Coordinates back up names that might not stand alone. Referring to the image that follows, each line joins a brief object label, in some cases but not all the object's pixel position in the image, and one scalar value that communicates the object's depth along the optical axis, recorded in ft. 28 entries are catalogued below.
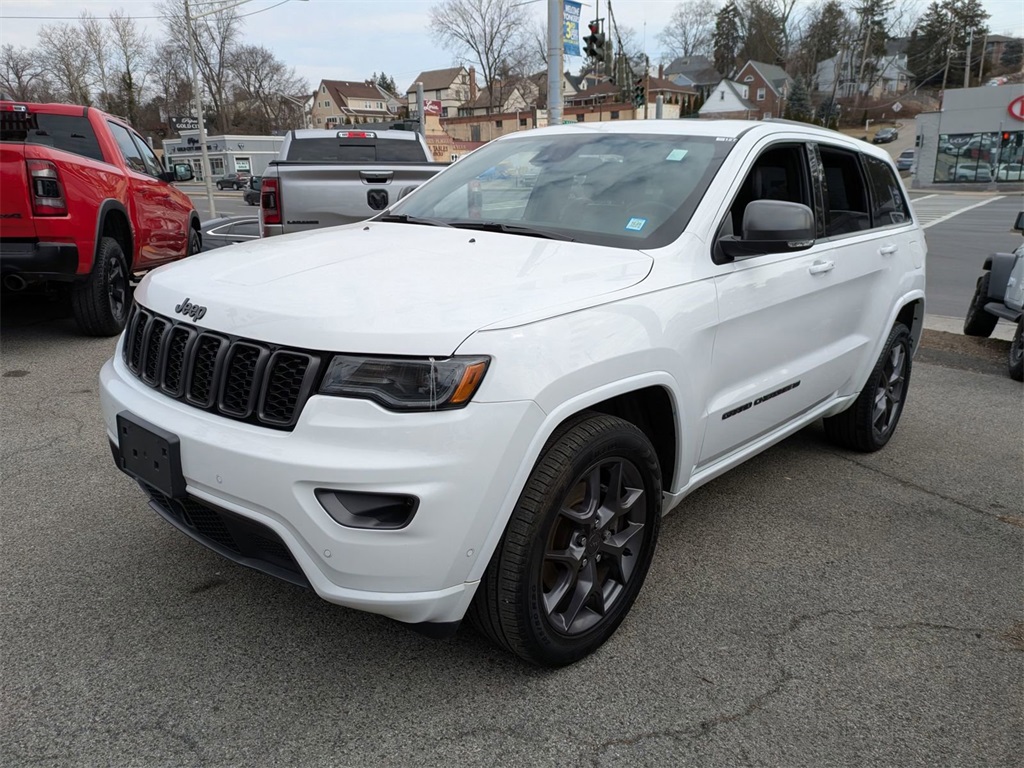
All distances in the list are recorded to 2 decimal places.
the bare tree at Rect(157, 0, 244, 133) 249.96
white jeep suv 6.98
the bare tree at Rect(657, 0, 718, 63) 349.61
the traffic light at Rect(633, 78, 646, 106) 85.61
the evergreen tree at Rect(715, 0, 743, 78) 355.15
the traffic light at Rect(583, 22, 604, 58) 61.16
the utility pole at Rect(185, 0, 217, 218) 99.44
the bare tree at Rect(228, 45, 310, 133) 277.44
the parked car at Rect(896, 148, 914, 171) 179.71
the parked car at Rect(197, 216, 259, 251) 37.05
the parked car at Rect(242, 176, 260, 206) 30.14
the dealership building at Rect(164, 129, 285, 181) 189.37
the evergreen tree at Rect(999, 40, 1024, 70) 292.18
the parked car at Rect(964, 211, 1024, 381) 22.54
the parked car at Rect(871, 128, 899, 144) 232.73
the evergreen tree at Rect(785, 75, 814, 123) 266.98
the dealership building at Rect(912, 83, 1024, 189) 136.67
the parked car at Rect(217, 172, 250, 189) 171.39
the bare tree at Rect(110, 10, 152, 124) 227.20
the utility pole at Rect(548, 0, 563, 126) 43.06
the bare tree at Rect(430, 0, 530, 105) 261.65
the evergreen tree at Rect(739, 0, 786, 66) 310.86
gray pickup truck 24.84
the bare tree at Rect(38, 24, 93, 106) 202.90
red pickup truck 18.93
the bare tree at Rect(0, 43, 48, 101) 171.63
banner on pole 45.91
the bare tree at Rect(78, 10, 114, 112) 217.97
